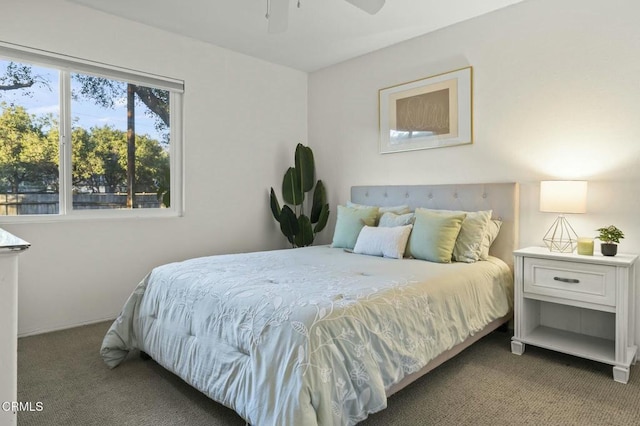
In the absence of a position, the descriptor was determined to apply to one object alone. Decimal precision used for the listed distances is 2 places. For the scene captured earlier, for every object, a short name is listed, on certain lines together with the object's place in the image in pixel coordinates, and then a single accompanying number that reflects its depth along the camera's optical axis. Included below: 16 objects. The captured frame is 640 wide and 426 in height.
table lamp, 2.50
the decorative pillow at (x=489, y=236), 2.89
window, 2.90
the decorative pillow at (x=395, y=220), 3.16
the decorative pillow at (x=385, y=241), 2.90
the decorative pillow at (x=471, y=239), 2.80
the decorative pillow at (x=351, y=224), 3.34
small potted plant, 2.38
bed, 1.48
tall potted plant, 4.27
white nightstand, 2.24
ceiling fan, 2.26
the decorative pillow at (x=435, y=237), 2.76
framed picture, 3.32
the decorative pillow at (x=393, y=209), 3.42
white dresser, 1.08
